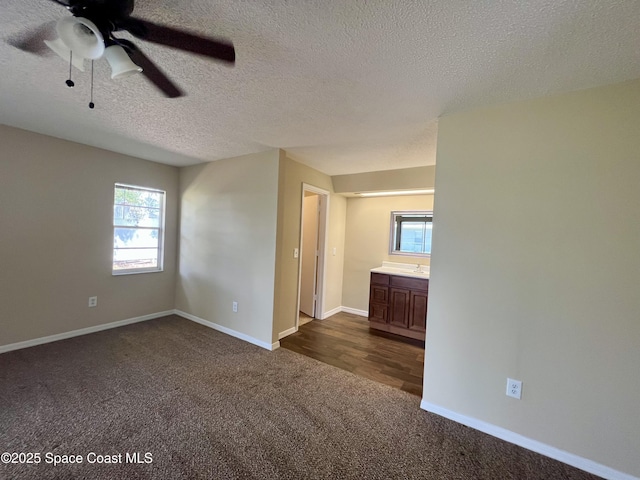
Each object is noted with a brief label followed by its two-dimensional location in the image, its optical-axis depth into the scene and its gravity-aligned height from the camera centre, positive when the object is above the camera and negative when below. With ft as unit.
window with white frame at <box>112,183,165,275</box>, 12.10 -0.08
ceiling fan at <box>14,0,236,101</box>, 3.38 +2.88
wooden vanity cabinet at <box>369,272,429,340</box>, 11.91 -3.16
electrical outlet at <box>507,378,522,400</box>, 5.96 -3.36
